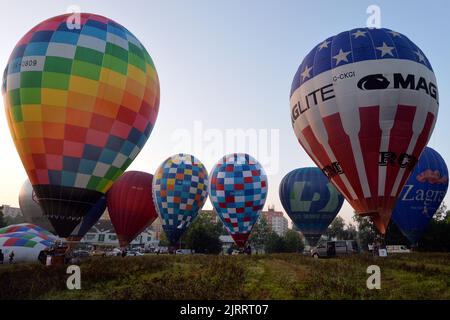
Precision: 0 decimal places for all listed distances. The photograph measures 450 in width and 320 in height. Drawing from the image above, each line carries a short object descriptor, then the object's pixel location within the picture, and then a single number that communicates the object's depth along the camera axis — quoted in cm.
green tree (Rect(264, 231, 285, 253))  7750
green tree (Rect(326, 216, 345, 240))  10851
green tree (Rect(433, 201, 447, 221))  5719
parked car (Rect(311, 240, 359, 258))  2480
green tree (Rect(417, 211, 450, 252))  4331
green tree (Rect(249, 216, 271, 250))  9831
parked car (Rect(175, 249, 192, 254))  4934
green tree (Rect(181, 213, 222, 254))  5308
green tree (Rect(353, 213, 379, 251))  5675
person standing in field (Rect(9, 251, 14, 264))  1834
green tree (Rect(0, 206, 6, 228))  5119
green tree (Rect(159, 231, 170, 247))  8731
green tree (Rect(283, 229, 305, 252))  7885
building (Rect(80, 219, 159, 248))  7619
